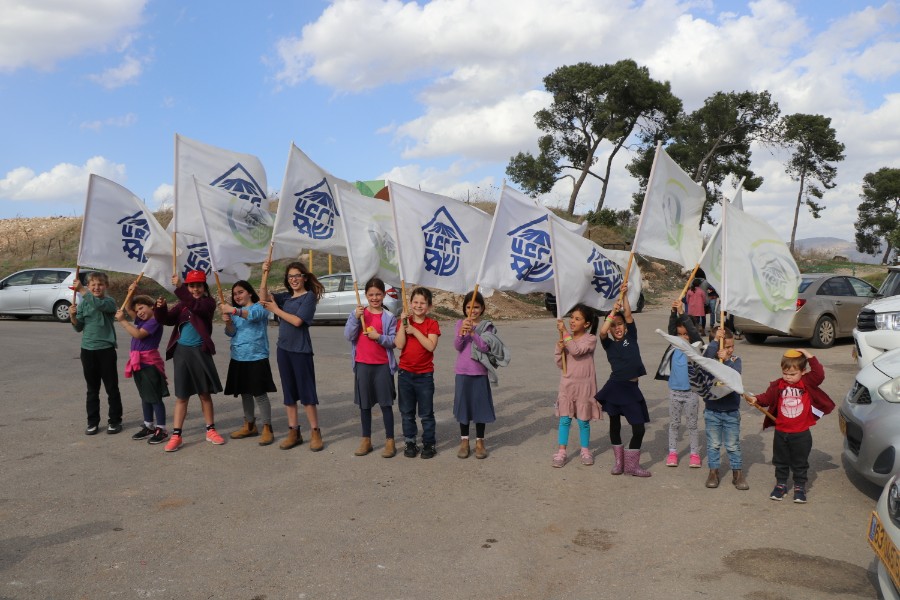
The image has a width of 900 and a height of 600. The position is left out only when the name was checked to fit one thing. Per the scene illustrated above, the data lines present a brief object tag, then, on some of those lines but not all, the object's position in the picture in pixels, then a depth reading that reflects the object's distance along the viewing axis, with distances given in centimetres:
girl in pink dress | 646
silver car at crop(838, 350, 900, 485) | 507
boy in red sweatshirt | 544
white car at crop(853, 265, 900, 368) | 884
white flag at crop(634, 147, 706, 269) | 639
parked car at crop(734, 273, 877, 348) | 1458
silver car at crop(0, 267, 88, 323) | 1972
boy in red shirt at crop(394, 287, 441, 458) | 667
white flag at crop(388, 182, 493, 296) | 688
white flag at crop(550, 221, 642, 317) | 655
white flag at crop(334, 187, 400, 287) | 697
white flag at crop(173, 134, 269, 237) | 735
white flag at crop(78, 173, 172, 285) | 753
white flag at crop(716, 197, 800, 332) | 615
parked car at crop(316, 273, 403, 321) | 1953
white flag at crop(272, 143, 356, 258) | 710
